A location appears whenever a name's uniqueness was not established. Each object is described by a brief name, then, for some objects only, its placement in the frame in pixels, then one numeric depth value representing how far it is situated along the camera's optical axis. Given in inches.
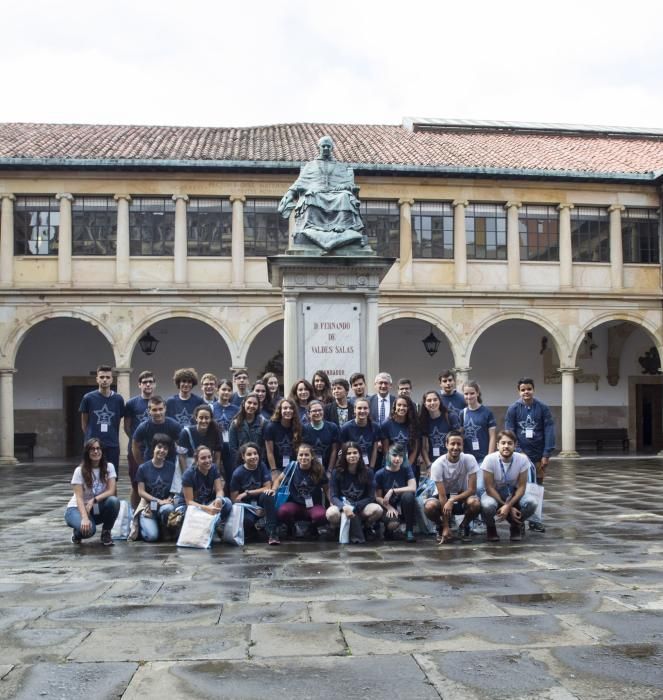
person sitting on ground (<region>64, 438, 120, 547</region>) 294.0
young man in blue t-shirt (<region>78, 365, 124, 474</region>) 328.2
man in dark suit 343.6
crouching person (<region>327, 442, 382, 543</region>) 294.7
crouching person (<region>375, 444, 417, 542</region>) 299.6
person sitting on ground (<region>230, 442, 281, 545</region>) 296.0
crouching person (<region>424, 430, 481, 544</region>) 295.5
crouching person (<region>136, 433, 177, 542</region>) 301.3
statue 446.3
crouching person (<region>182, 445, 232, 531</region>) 295.0
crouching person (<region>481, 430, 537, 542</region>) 297.4
